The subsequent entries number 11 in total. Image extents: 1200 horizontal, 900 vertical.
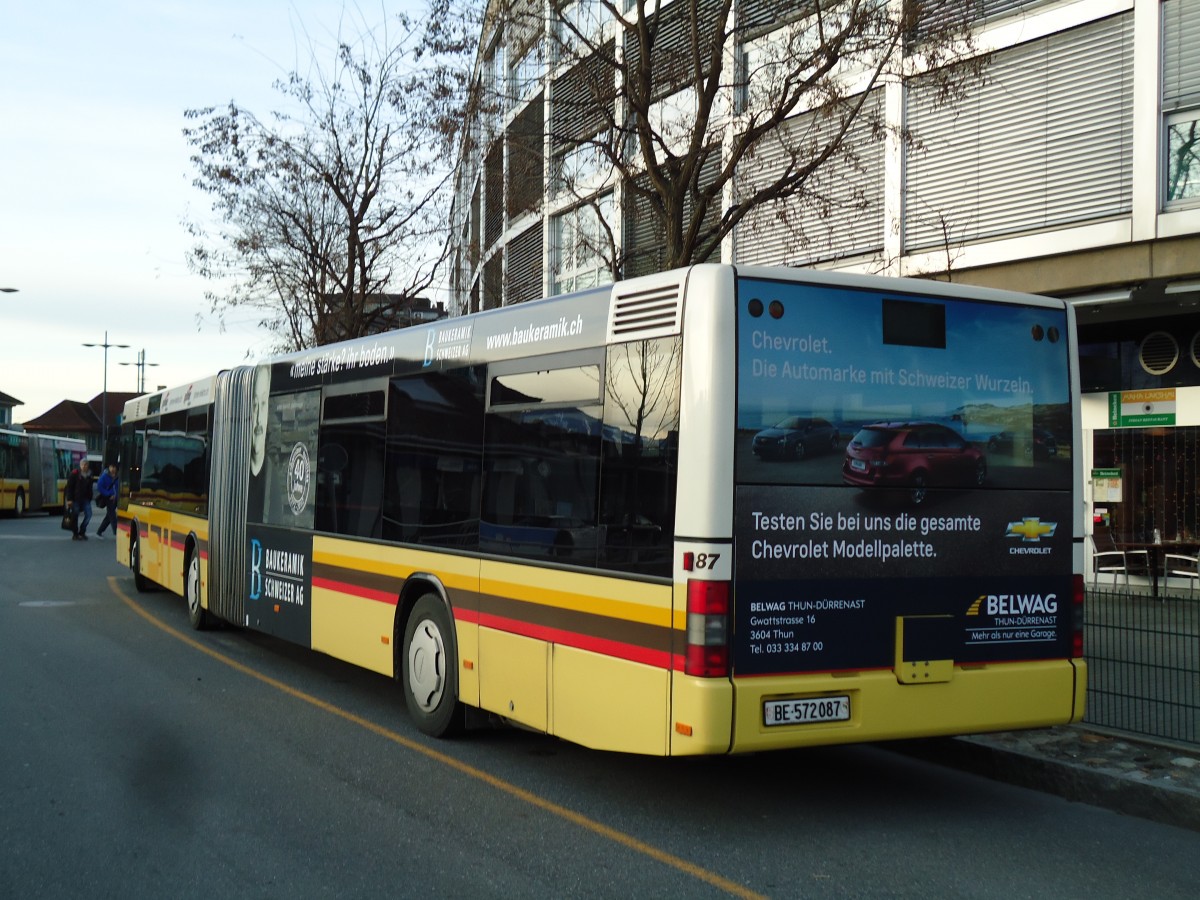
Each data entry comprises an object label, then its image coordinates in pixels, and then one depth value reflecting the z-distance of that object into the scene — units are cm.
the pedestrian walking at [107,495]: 3281
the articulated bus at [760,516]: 614
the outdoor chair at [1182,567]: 1415
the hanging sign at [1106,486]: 1792
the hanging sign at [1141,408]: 1712
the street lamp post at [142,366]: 8484
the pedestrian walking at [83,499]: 3246
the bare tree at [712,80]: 1176
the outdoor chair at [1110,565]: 1572
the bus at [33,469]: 4472
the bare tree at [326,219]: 2658
